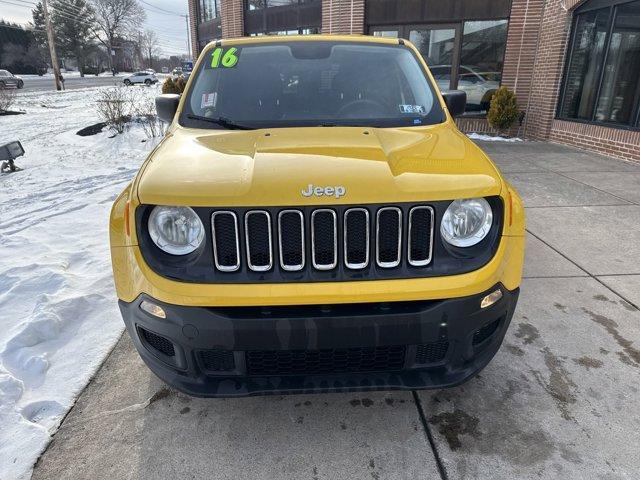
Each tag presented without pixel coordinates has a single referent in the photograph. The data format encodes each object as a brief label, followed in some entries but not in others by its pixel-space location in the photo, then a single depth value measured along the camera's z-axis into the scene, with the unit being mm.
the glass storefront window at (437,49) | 11602
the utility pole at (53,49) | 33128
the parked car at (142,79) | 45644
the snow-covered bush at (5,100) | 16394
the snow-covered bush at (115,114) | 10969
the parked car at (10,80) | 31609
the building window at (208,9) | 20681
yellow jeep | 1849
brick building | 8742
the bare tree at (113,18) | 77250
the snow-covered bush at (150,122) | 10508
